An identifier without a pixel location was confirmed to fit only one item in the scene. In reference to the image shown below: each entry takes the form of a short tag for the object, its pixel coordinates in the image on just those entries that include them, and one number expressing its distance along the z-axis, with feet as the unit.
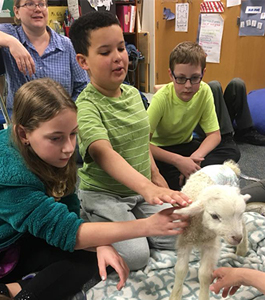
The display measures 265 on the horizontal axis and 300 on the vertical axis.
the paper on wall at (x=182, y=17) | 10.92
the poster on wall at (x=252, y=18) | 9.13
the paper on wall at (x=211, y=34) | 10.20
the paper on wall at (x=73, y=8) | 9.61
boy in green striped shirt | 3.24
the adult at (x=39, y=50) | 5.19
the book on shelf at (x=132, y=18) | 11.49
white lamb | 2.26
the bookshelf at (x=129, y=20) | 11.45
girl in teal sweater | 2.56
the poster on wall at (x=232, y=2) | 9.41
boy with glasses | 4.49
